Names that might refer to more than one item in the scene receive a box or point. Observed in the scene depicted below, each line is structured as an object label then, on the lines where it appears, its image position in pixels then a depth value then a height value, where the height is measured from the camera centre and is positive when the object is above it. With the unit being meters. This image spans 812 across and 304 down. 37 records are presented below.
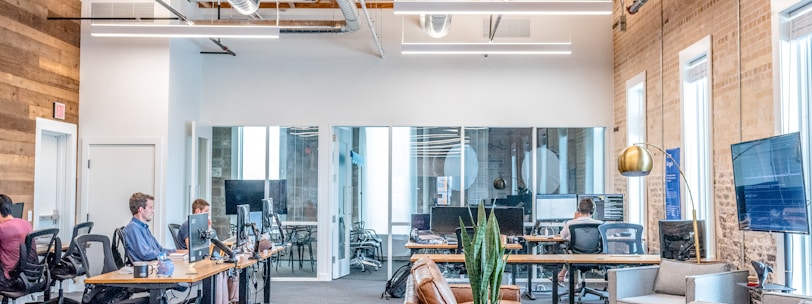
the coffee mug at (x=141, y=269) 5.55 -0.65
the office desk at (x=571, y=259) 6.77 -0.70
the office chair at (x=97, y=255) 6.02 -0.61
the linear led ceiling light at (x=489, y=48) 9.11 +1.59
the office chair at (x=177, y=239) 8.23 -0.64
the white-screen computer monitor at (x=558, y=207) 10.19 -0.34
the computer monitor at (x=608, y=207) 10.00 -0.33
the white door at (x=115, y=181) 9.62 -0.01
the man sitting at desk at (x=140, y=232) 6.52 -0.44
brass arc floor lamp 6.02 +0.16
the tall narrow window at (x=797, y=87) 5.82 +0.73
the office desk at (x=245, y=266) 6.82 -0.76
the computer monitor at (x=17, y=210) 7.47 -0.30
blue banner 8.24 -0.09
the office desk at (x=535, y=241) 8.98 -0.72
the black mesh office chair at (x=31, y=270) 6.71 -0.81
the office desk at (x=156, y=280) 5.44 -0.71
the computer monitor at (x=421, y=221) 9.55 -0.50
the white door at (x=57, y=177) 9.18 +0.03
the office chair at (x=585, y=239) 8.66 -0.65
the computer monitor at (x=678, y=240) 6.66 -0.51
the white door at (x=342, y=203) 11.01 -0.33
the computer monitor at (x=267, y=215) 7.83 -0.35
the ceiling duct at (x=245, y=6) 7.69 +1.77
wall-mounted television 5.06 -0.01
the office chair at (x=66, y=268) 7.36 -0.85
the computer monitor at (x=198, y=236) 6.27 -0.46
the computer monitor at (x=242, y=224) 7.18 -0.41
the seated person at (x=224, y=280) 7.17 -0.98
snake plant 4.37 -0.46
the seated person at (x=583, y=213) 9.08 -0.38
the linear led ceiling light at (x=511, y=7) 6.95 +1.59
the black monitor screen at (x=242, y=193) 10.39 -0.17
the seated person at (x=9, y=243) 6.75 -0.56
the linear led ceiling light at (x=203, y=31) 8.00 +1.57
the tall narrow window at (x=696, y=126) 7.77 +0.58
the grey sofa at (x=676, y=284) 5.50 -0.79
